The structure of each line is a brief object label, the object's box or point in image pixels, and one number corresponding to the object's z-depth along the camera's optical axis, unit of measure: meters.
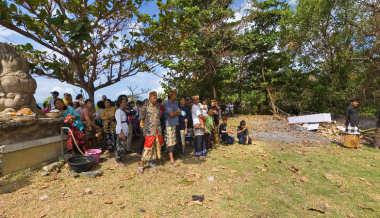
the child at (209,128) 6.36
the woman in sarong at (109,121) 5.73
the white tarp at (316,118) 10.26
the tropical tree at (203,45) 11.14
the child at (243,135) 7.07
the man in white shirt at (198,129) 5.35
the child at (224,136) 7.14
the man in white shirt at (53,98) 7.19
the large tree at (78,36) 4.53
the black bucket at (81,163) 4.46
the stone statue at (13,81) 4.61
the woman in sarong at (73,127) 5.34
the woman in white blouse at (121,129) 4.77
